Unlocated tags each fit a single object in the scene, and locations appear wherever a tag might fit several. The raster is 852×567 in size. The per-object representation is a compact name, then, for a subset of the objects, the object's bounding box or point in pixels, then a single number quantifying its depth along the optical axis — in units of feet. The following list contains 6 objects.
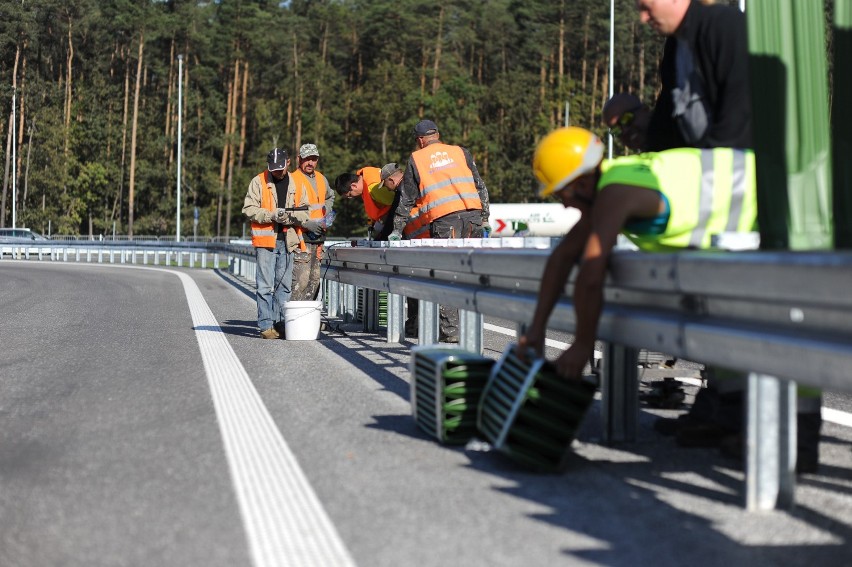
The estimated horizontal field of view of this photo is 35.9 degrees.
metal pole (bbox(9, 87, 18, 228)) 297.33
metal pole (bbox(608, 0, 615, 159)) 153.38
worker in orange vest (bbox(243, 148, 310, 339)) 43.04
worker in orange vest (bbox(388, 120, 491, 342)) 41.22
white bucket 40.04
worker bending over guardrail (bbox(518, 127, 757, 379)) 17.88
